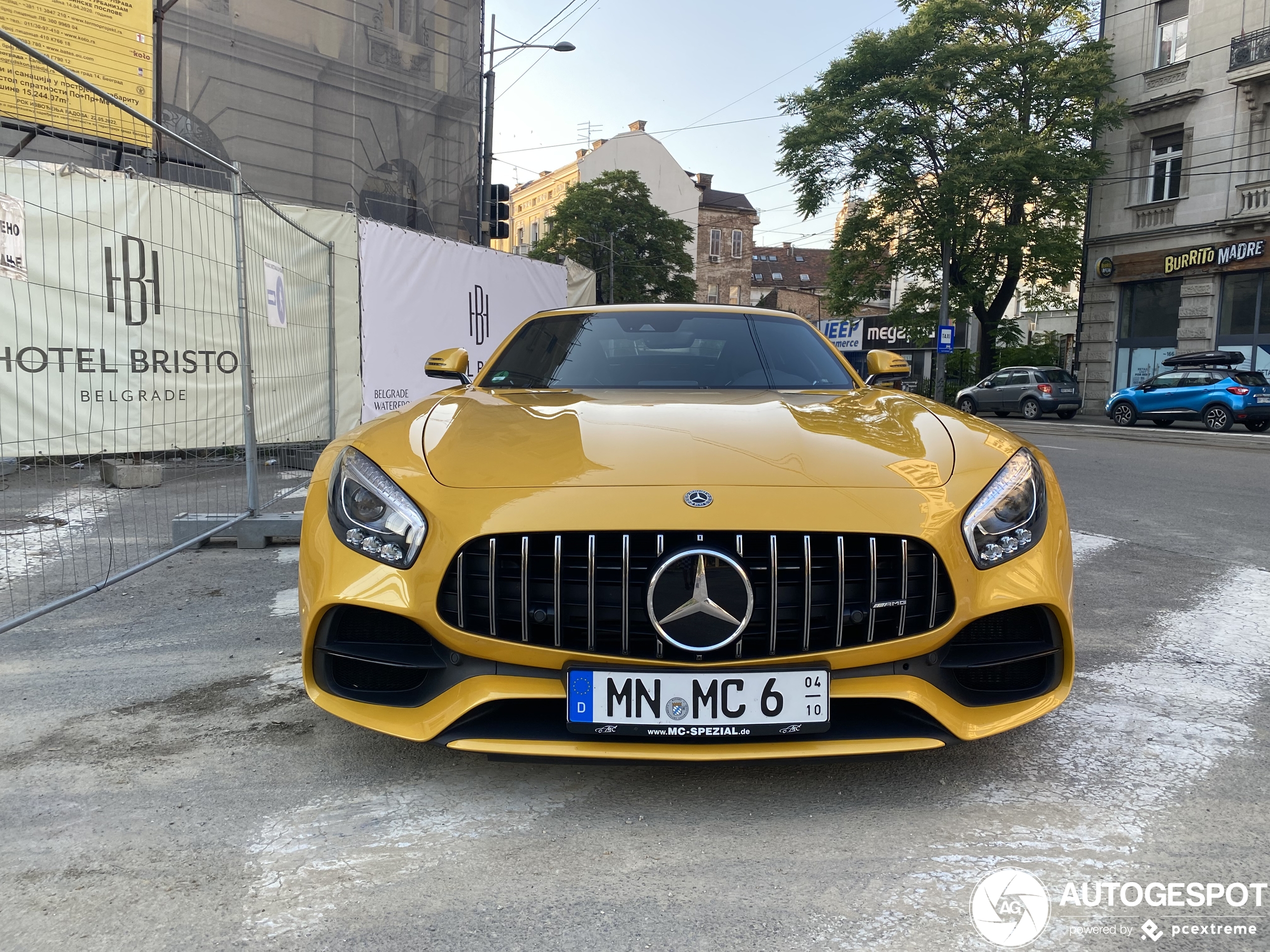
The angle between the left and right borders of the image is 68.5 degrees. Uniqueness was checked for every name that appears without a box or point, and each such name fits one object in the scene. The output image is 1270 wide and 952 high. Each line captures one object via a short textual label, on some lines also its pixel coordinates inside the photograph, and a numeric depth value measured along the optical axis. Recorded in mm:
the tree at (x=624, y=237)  46219
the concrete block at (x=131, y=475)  7469
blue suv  18672
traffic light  16297
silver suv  24891
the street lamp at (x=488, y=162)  16094
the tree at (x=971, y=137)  25312
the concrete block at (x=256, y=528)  5355
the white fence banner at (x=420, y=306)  9984
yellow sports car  2029
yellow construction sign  9219
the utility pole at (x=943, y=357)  27219
